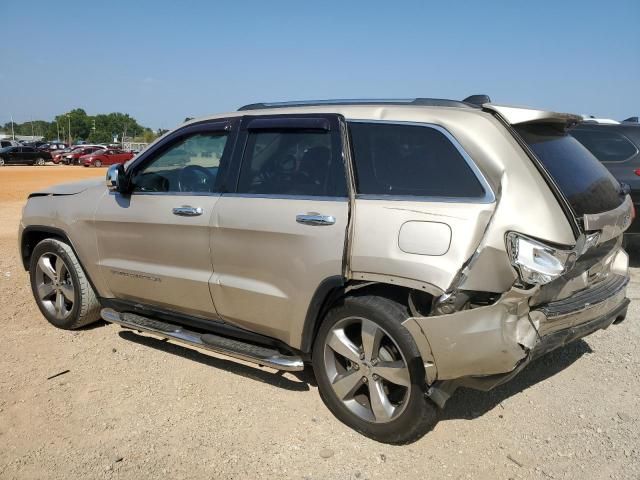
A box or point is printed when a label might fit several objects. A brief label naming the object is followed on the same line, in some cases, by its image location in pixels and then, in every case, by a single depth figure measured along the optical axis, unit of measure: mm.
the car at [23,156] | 41969
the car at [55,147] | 50941
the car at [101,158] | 43156
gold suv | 2904
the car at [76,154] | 44906
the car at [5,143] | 54525
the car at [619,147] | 6941
